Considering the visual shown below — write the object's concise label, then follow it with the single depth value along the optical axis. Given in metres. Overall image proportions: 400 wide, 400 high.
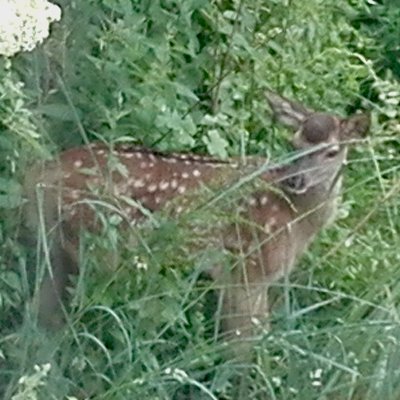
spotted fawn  12.07
